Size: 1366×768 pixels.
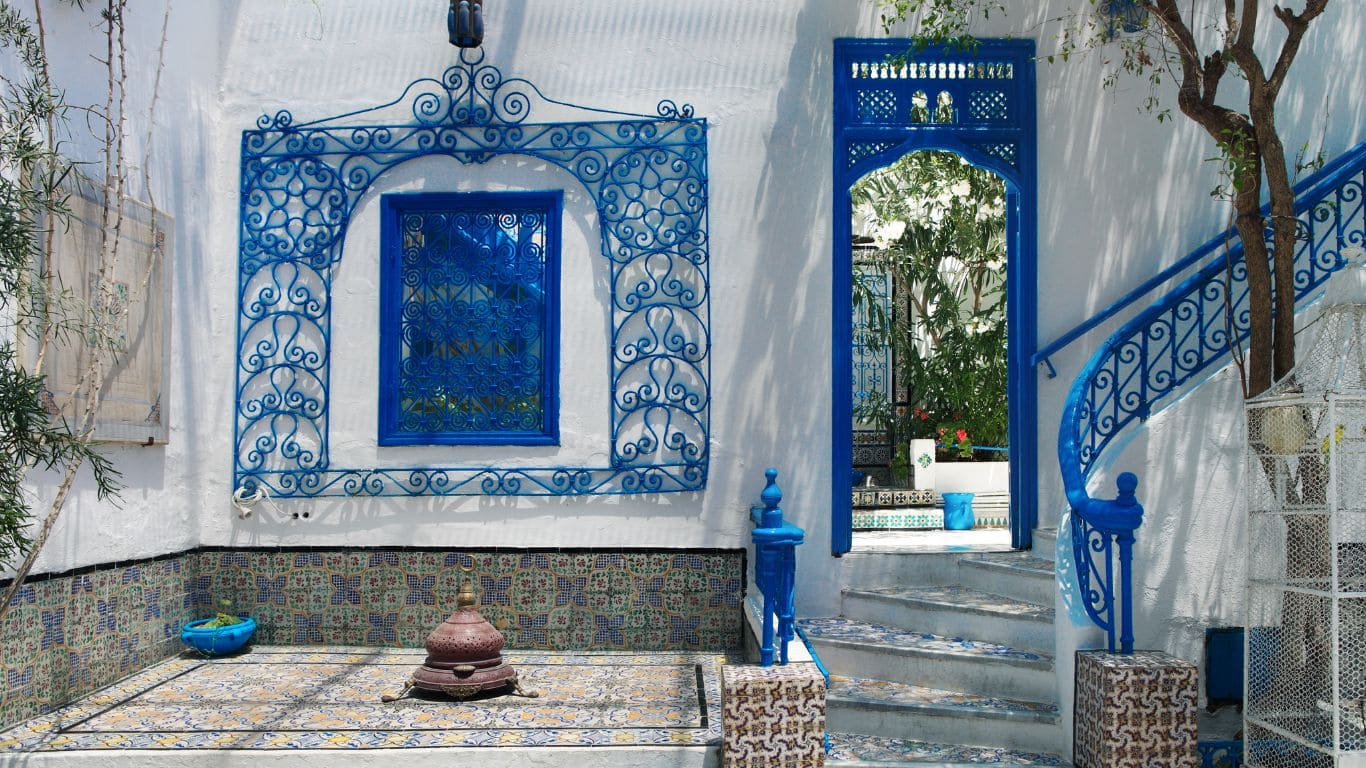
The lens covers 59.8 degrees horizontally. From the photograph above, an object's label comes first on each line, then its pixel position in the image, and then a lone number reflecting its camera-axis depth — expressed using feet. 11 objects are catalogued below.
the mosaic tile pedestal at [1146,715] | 14.44
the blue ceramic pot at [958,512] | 26.45
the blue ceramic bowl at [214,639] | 19.62
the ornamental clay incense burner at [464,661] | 16.94
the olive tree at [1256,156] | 15.78
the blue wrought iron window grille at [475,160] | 20.84
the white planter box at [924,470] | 31.42
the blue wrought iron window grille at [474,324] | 21.07
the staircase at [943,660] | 15.94
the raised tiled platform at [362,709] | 15.21
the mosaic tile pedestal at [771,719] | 14.25
